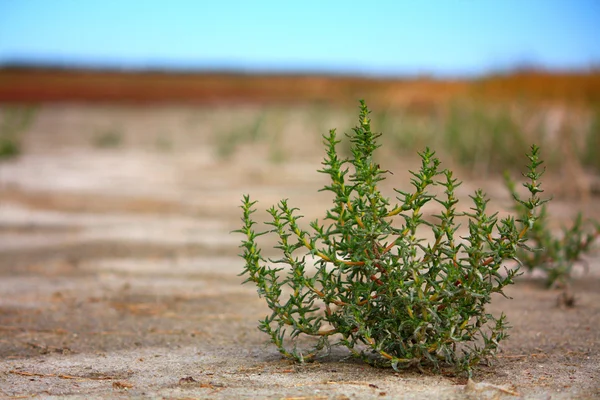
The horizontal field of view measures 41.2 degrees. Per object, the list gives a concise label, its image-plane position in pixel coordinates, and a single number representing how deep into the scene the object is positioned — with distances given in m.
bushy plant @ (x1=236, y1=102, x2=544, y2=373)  2.57
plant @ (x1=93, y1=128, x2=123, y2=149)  12.92
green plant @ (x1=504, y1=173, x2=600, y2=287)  4.38
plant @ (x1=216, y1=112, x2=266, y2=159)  11.76
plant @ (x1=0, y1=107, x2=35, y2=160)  10.16
